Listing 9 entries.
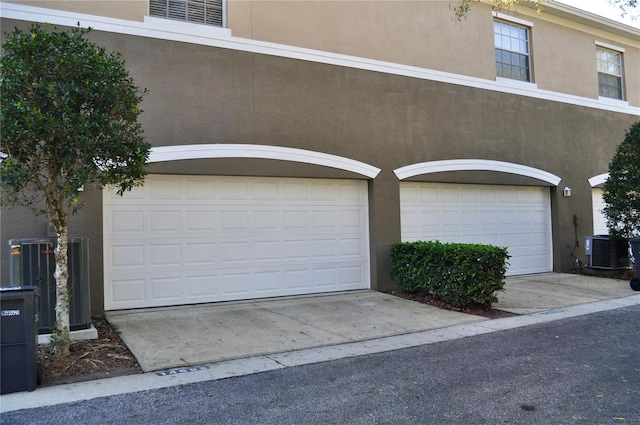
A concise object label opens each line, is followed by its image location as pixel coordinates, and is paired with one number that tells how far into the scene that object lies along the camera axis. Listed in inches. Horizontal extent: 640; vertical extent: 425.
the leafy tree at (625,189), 489.7
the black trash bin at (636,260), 428.8
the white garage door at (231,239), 338.6
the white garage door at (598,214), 605.9
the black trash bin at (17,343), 188.7
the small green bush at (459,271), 347.3
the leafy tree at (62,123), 206.8
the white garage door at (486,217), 462.9
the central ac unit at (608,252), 524.4
